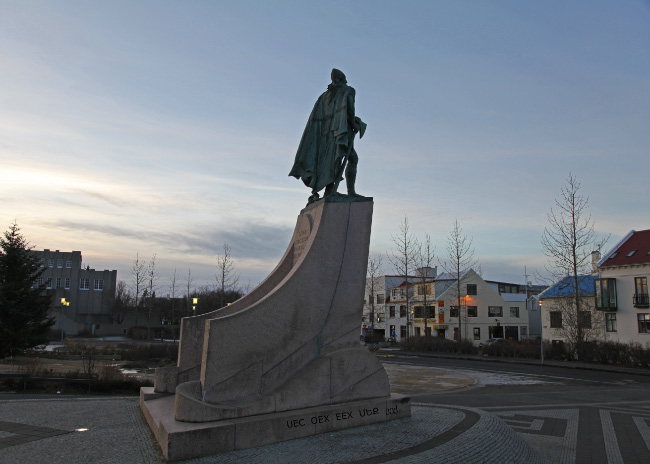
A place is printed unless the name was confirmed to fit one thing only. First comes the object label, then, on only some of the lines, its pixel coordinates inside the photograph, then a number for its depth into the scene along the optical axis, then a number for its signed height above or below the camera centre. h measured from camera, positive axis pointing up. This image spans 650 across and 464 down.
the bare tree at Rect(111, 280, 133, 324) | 74.94 -1.09
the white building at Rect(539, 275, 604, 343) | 34.47 -0.07
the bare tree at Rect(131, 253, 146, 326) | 55.33 +1.88
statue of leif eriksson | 9.62 +3.34
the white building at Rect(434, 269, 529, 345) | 56.59 -0.11
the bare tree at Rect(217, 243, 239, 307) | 42.09 +2.38
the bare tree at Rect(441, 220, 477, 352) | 43.38 +4.70
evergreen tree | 22.17 -0.22
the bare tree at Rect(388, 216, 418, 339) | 45.69 +4.54
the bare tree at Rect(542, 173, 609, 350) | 32.33 +3.18
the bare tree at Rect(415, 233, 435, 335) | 44.16 +4.06
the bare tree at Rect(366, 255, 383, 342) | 57.28 +2.29
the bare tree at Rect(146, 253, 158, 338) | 56.06 +1.48
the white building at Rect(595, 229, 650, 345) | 36.31 +2.00
